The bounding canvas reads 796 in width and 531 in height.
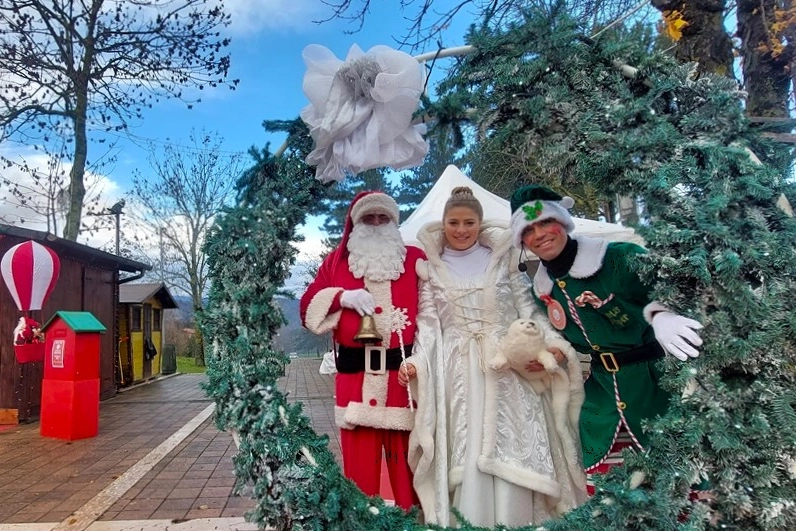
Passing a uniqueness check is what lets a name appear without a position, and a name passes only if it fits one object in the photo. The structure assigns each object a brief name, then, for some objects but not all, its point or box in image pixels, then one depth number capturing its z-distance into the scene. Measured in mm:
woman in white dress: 2365
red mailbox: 6512
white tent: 5377
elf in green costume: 2199
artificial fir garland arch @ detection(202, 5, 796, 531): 1512
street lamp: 15578
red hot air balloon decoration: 6559
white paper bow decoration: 2229
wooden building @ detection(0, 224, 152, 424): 7562
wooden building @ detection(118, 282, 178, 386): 12258
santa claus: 2432
